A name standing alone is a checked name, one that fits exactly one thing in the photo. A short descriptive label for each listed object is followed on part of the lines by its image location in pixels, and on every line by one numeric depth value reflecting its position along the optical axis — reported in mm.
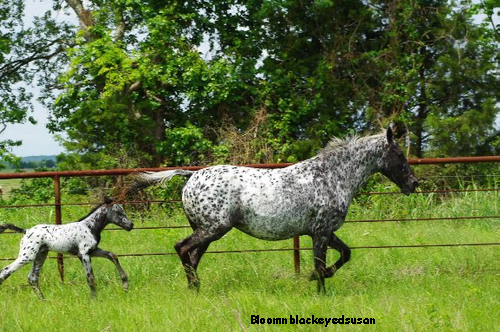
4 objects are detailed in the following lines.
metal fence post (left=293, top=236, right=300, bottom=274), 15250
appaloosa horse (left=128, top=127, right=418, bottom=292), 12734
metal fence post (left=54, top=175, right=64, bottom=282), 14979
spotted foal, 12883
